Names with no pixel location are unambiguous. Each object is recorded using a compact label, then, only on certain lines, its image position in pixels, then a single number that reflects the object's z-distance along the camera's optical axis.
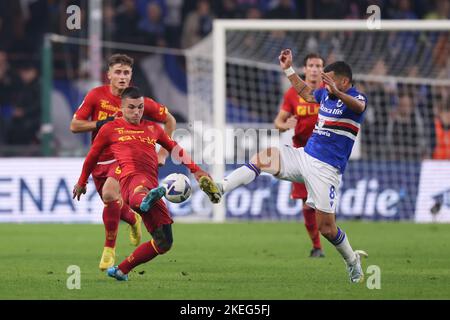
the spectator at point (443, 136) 22.16
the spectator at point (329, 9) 25.45
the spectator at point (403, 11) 25.78
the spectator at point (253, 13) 25.03
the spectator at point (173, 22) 25.52
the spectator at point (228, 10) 25.64
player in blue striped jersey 11.15
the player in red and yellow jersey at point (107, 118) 12.59
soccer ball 10.40
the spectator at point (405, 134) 22.64
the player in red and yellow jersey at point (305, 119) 14.12
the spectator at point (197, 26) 25.17
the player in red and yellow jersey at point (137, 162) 10.87
